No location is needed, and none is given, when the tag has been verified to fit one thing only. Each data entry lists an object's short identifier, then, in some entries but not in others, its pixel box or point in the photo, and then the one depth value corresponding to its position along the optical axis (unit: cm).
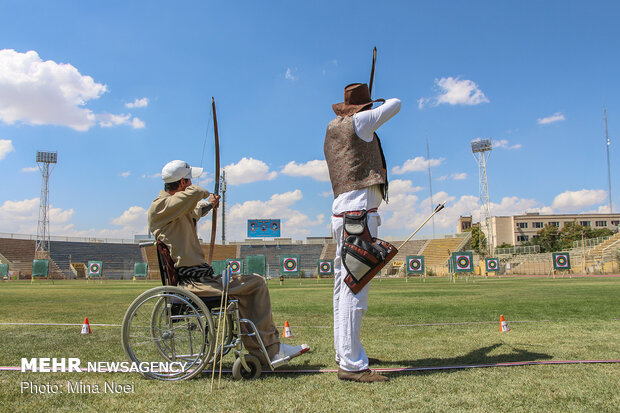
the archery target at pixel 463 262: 3312
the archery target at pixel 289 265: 3897
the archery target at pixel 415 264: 3730
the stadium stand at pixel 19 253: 5057
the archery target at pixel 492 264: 3864
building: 8450
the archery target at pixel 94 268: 4025
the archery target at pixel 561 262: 3350
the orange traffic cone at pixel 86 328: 579
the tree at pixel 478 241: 6887
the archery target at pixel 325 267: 3769
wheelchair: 323
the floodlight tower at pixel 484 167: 6206
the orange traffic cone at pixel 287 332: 548
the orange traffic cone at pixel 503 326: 541
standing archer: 336
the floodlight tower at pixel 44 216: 5406
